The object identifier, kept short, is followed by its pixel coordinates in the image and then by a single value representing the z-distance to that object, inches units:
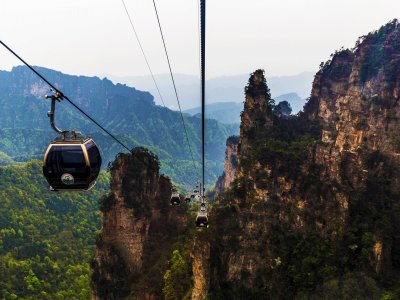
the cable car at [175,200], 1224.8
